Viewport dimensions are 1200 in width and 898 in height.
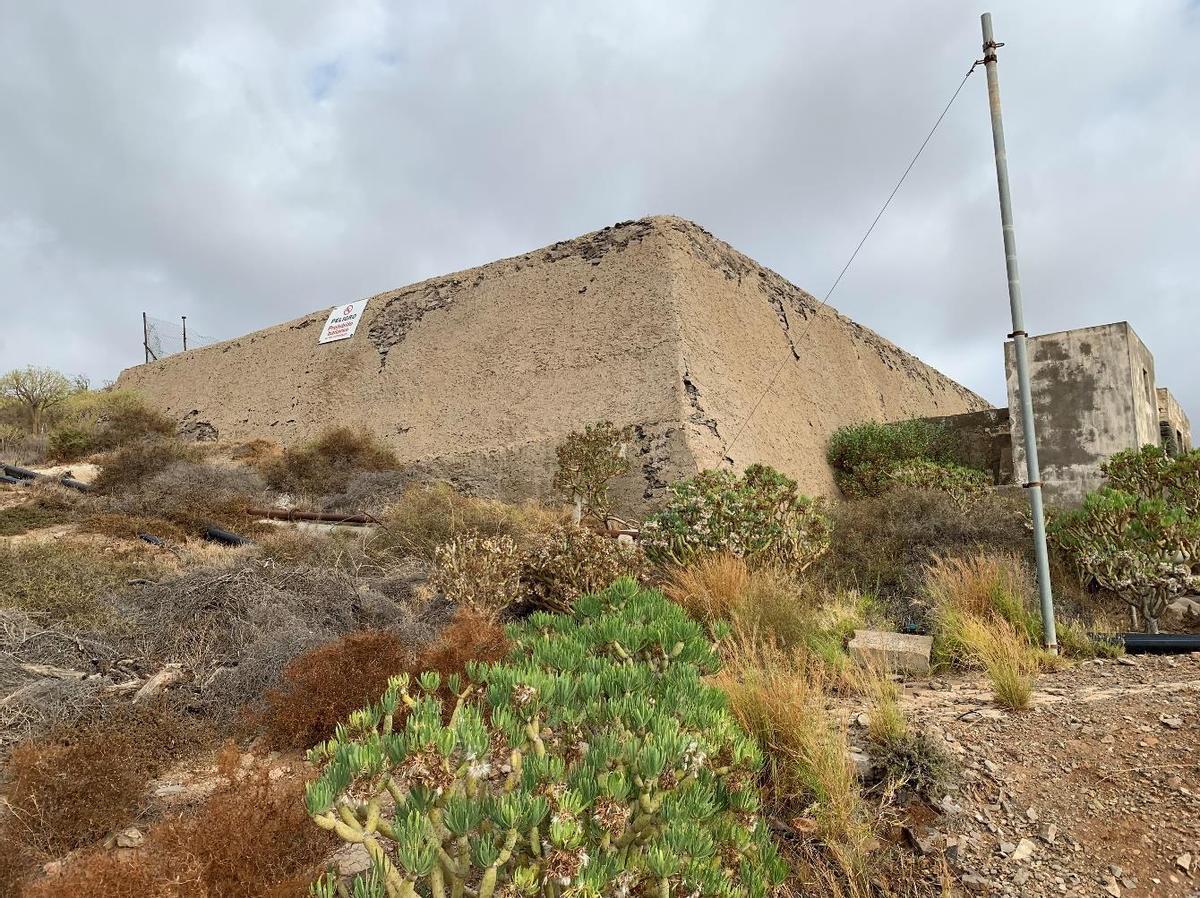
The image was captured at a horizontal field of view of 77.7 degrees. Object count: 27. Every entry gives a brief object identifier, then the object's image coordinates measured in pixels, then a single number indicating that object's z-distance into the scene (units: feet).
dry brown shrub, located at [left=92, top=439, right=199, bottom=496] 37.78
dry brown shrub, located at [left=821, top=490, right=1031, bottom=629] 23.56
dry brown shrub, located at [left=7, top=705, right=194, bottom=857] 9.42
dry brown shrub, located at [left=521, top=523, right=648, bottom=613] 20.61
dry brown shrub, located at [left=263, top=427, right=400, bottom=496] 42.24
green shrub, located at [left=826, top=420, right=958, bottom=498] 44.80
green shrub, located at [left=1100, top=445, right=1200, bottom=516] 22.94
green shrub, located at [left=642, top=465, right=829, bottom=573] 22.36
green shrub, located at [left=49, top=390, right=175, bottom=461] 53.21
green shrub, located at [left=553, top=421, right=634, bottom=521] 32.50
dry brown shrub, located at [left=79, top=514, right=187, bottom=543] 28.09
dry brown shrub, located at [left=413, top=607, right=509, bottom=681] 13.26
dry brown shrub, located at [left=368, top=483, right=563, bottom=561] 27.37
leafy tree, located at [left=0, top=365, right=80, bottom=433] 61.62
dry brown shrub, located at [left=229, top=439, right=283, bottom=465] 49.38
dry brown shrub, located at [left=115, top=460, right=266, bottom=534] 31.19
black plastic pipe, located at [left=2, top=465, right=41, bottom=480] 40.34
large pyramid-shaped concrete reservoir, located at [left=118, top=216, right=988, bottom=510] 37.81
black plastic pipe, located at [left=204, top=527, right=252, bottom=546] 28.02
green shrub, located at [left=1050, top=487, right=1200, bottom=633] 18.80
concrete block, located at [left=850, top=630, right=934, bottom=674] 15.83
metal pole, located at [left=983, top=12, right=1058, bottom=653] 16.29
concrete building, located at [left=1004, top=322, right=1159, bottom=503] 34.12
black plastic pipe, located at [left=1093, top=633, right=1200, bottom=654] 16.10
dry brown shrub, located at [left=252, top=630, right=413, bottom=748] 12.76
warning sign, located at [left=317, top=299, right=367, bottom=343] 55.47
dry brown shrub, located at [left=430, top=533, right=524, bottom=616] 20.17
